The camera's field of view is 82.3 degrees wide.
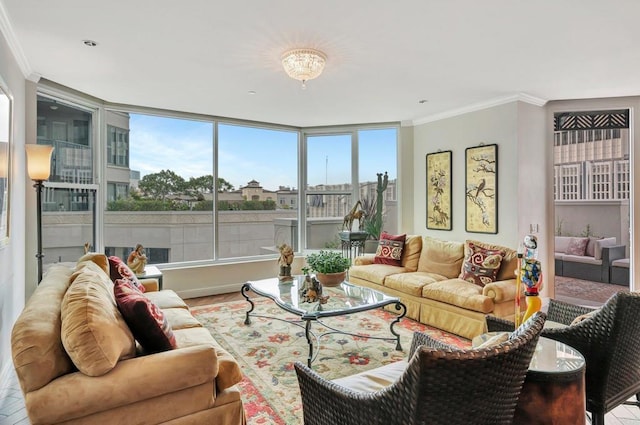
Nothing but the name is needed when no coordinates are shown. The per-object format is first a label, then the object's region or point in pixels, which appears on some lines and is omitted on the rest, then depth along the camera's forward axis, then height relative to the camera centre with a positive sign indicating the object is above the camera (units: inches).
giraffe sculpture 222.2 -2.5
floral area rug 96.6 -48.2
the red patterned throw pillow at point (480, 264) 150.2 -22.0
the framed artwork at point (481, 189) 179.3 +11.9
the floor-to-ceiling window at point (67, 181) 157.2 +15.7
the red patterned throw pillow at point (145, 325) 71.6 -21.9
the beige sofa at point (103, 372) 58.1 -27.2
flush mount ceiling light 118.6 +49.6
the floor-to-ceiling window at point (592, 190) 253.0 +15.5
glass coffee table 117.6 -31.2
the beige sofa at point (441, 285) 136.6 -30.8
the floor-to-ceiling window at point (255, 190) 224.8 +15.4
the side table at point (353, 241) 217.6 -17.0
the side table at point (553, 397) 57.3 -29.5
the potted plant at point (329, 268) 147.5 -22.3
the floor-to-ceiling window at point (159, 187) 190.4 +15.3
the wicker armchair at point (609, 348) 69.5 -27.1
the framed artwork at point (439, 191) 202.8 +12.3
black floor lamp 121.3 +16.0
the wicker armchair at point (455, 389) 43.0 -22.1
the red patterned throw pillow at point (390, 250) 191.9 -20.0
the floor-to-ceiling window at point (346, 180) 234.4 +22.1
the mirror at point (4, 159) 102.0 +16.5
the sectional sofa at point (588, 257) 232.4 -30.4
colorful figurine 71.2 -13.7
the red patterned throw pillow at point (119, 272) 121.5 -19.4
